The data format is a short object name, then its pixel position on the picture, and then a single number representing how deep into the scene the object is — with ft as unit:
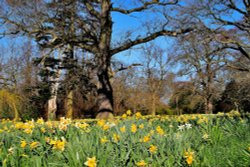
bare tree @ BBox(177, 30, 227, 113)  68.59
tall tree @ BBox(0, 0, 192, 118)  34.37
